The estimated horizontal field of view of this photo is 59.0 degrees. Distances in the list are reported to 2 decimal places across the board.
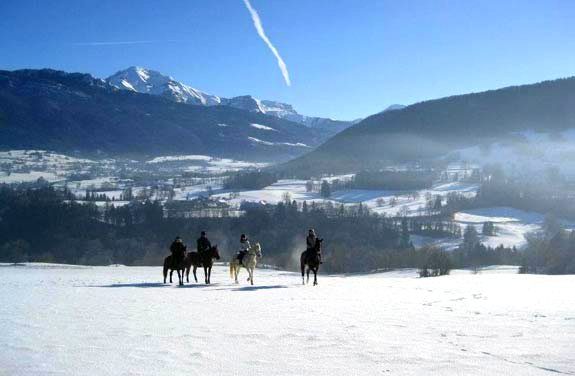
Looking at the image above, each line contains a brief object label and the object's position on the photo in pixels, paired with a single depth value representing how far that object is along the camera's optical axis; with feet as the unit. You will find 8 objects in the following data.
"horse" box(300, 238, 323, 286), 97.49
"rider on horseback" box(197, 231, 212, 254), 102.83
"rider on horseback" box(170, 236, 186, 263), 99.96
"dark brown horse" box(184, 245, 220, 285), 100.89
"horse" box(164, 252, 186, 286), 99.50
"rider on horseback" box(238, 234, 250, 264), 99.55
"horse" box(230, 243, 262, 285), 99.76
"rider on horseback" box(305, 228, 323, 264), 97.09
